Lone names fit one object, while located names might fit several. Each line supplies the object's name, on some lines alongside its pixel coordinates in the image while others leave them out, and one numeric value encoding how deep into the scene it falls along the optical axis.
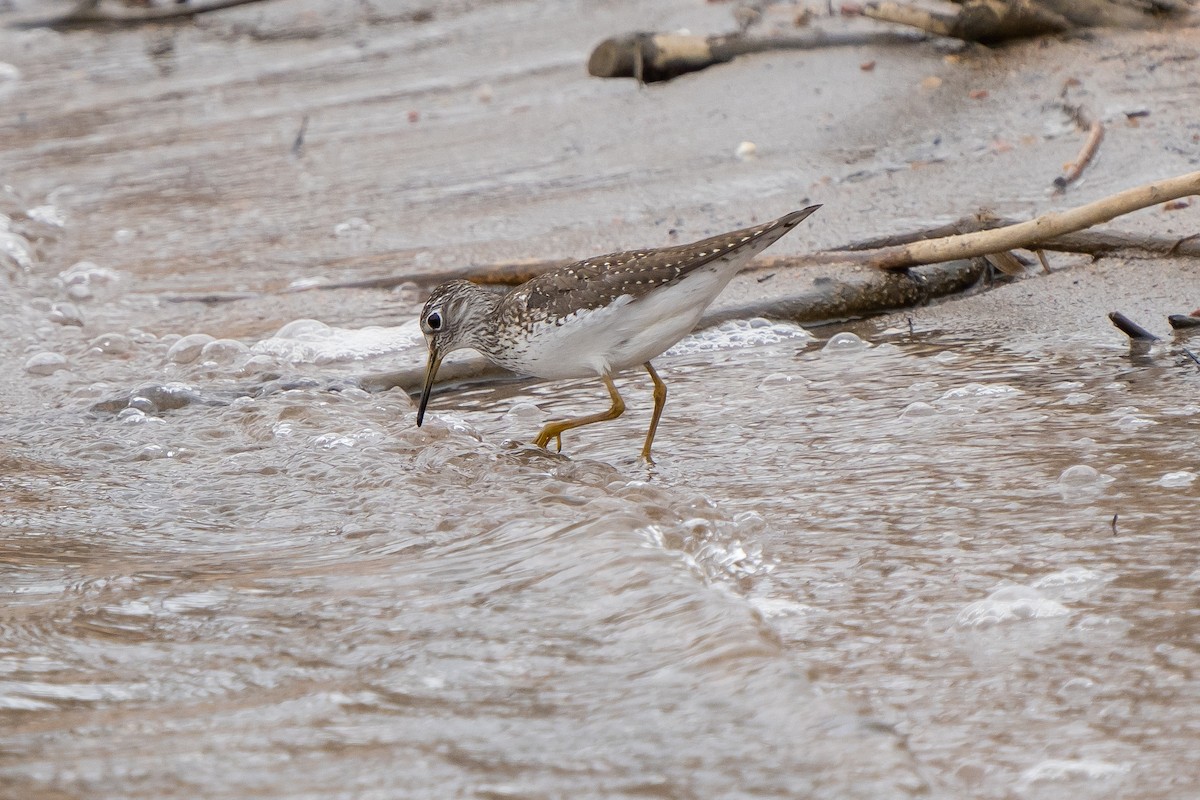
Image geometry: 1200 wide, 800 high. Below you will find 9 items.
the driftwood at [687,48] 18.91
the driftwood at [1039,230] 9.84
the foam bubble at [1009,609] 6.38
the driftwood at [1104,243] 11.15
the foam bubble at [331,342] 11.96
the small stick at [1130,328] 9.95
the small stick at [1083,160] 13.26
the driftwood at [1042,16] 17.48
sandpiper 9.58
